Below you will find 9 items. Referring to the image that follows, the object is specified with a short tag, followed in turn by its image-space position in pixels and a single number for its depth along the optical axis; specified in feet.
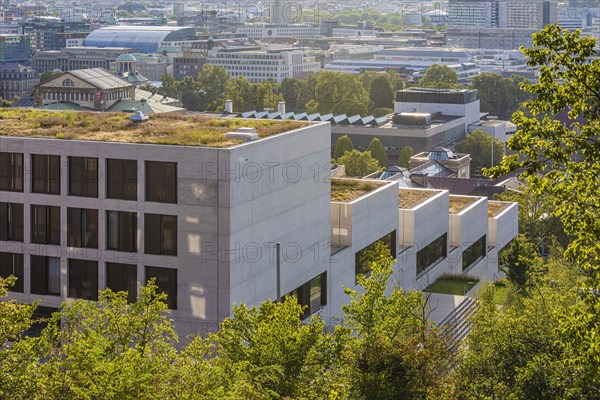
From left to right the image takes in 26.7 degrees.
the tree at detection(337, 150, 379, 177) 442.91
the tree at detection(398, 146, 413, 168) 485.97
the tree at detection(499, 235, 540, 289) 256.11
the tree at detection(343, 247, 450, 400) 118.32
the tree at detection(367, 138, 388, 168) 493.36
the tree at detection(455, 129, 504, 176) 518.37
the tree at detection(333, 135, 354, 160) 503.20
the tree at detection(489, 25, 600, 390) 79.71
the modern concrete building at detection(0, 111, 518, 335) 159.63
